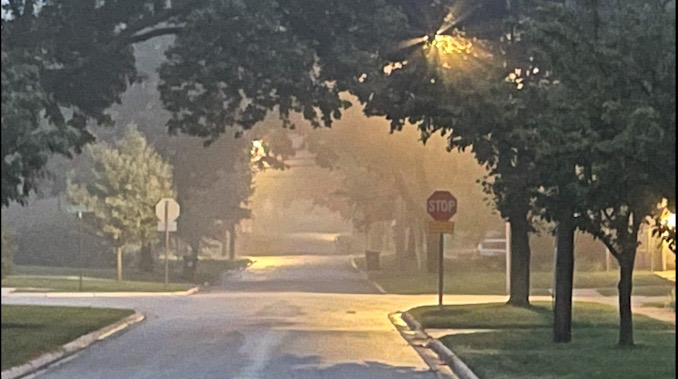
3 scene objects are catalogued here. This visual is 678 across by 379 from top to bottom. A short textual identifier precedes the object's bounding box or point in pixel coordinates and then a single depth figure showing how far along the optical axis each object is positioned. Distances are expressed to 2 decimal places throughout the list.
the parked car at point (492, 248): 64.12
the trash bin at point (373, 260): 66.69
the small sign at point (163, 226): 49.63
